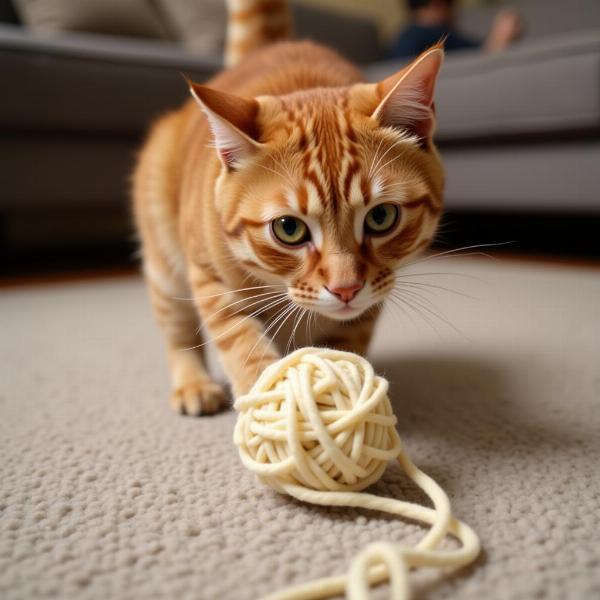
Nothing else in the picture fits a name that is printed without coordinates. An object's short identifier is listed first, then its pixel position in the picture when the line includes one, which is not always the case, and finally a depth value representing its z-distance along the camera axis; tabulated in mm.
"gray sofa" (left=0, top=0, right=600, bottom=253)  776
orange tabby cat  368
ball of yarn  320
